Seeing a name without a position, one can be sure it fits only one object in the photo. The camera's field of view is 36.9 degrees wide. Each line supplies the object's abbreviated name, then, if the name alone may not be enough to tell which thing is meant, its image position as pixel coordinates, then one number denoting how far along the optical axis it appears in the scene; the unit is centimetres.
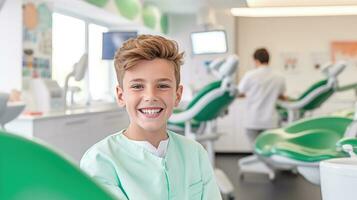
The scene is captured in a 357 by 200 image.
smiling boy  128
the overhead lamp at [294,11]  774
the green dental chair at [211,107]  504
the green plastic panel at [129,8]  689
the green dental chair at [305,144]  409
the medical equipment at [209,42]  724
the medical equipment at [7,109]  312
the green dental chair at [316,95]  622
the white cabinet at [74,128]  399
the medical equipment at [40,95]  478
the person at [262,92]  624
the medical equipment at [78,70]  522
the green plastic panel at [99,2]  586
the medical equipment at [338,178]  217
